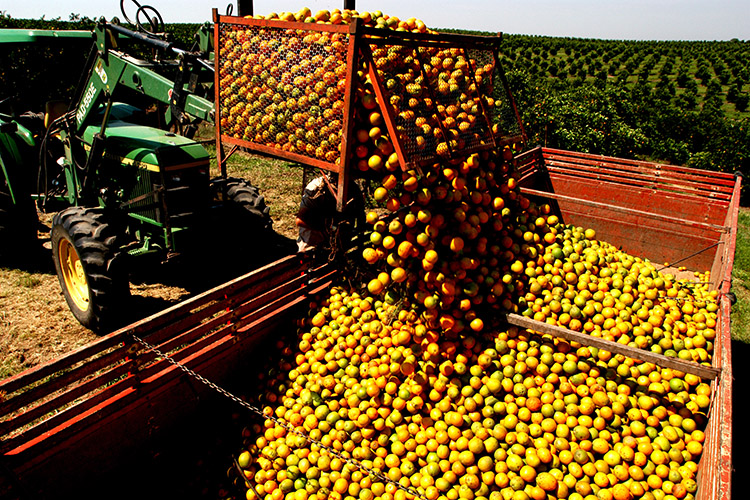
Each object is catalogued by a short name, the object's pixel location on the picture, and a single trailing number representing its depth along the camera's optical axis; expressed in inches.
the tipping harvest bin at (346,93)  150.3
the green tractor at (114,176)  233.9
